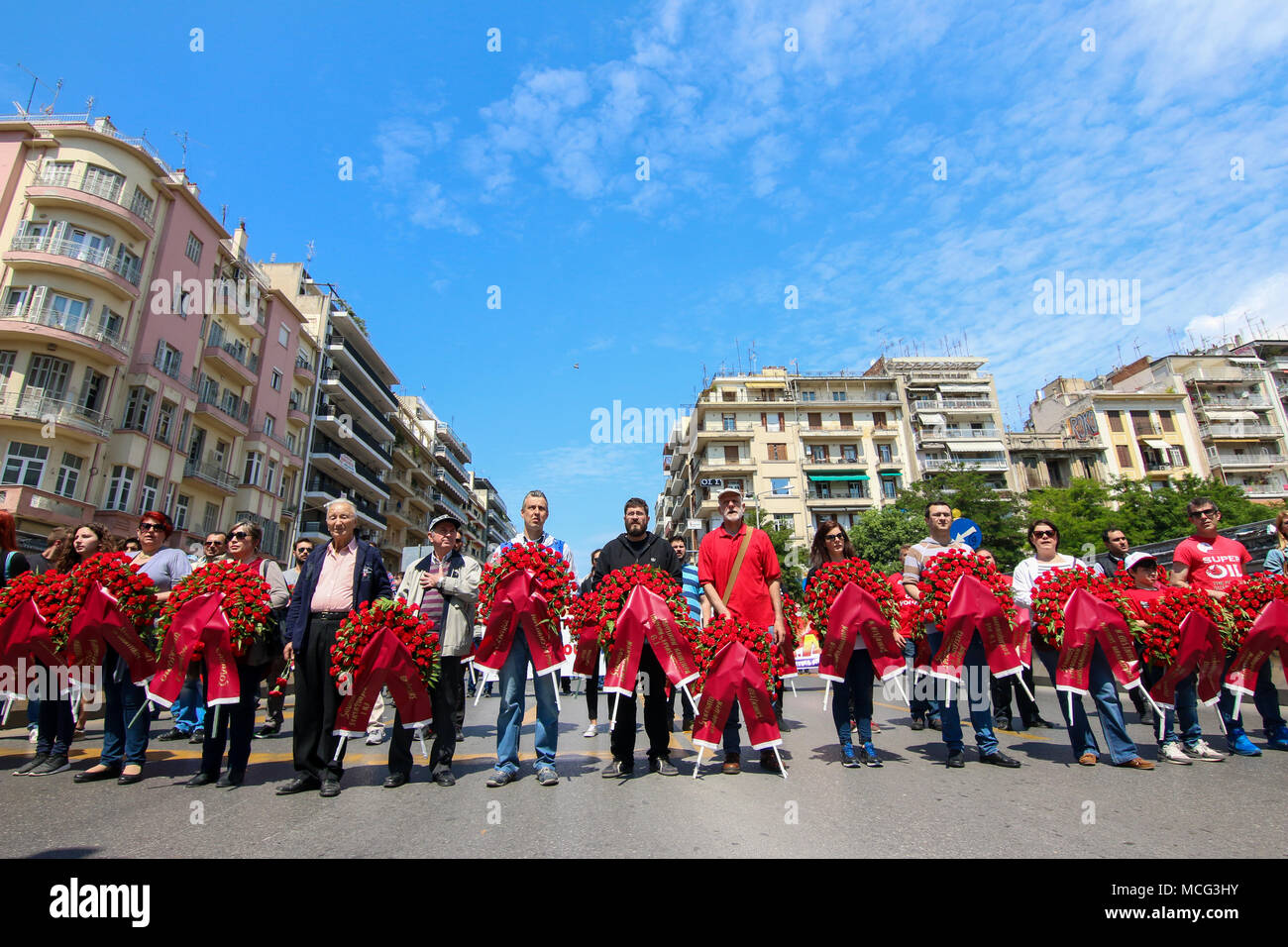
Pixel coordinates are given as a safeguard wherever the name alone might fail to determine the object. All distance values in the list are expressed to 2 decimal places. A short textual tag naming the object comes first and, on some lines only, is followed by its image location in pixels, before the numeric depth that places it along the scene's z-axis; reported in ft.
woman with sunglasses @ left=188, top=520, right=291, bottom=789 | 17.26
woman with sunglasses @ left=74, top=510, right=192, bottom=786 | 17.99
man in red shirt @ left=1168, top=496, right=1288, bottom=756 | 20.71
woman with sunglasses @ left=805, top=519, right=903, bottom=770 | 19.22
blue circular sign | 27.53
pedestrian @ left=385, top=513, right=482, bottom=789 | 17.95
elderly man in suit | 16.90
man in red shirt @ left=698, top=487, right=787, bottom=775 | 19.69
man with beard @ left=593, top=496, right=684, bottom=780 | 17.99
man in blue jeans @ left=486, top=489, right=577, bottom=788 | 17.30
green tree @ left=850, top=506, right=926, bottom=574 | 157.07
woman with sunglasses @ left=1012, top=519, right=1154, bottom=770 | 18.26
